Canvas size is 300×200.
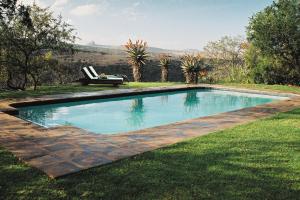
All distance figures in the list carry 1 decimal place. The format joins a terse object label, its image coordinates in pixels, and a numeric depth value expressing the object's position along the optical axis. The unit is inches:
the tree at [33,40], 530.9
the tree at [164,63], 790.2
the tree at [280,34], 668.7
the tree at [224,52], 1231.5
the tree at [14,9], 308.0
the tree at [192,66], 737.6
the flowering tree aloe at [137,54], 780.5
